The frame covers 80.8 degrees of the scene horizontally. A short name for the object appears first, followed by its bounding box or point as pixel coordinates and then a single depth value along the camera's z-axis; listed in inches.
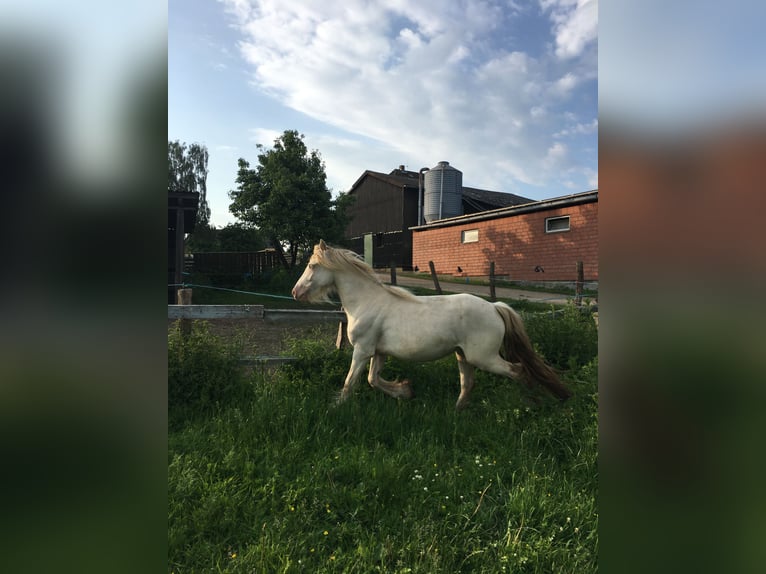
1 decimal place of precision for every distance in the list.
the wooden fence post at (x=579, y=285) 300.8
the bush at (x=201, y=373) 151.6
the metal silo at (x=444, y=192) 935.0
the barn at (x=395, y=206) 933.2
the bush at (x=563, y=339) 199.0
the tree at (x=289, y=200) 659.4
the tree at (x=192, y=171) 1279.5
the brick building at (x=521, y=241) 589.6
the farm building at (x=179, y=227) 410.6
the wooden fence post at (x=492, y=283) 358.6
